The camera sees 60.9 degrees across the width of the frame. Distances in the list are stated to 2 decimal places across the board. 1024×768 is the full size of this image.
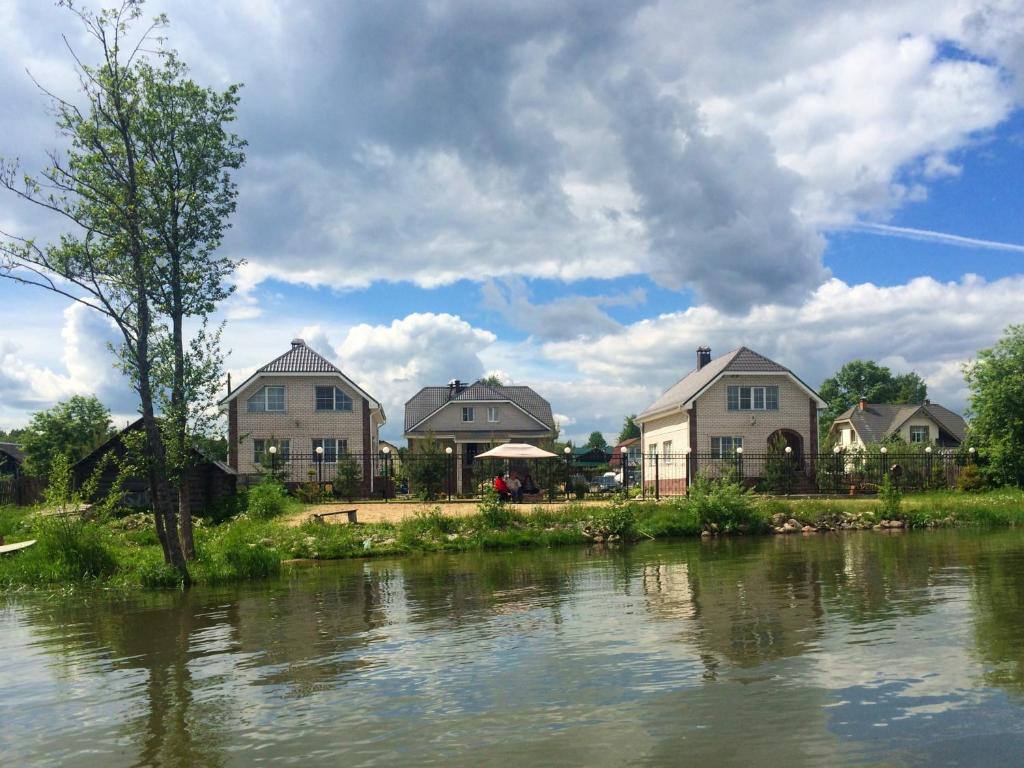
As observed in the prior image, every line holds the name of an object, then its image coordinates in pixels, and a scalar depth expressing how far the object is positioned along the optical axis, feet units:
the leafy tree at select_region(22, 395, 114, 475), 183.83
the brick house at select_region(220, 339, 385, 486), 127.54
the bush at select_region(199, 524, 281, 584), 47.96
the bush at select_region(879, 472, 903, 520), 80.12
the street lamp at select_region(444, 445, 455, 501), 108.78
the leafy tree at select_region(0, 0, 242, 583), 44.01
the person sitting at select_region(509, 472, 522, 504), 95.96
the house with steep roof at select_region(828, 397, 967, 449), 182.91
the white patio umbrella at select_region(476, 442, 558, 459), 97.40
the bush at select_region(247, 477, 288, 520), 79.15
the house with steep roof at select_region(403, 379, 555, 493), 143.33
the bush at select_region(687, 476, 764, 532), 73.77
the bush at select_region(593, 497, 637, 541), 70.54
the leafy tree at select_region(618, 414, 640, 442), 331.41
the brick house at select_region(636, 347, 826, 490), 129.18
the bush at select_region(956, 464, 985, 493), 109.50
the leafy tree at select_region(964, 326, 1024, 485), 112.06
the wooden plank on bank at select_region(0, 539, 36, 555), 53.88
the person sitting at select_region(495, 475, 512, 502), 90.58
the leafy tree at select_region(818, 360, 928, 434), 302.86
